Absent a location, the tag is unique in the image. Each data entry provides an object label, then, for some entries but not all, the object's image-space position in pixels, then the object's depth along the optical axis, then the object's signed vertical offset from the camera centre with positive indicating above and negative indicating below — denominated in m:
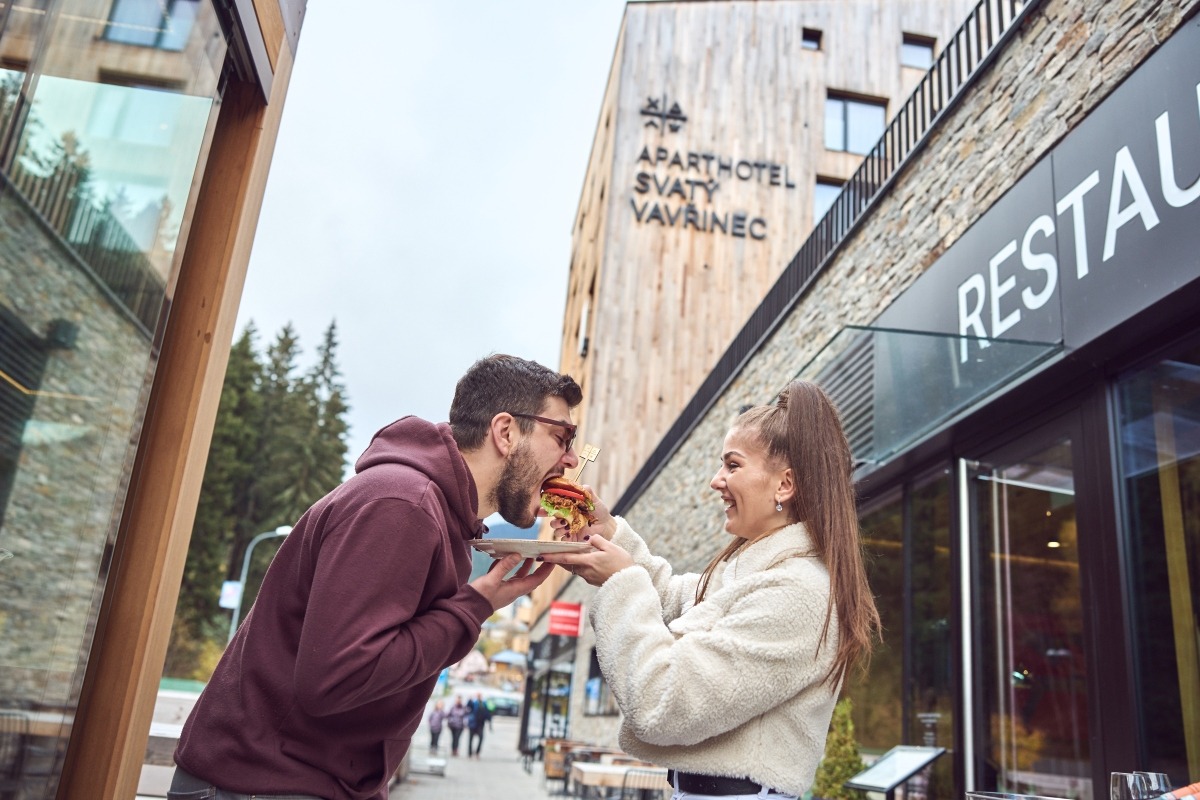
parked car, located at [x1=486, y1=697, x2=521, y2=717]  52.44 -1.22
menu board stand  5.04 -0.27
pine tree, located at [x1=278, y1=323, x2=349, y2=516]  48.00 +12.37
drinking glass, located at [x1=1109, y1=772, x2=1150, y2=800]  1.94 -0.09
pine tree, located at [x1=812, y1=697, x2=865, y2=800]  7.46 -0.36
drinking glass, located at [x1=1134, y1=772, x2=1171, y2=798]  1.94 -0.08
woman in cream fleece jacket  2.01 +0.14
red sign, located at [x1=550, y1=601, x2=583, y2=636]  21.12 +1.51
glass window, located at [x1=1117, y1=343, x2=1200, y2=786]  4.30 +0.90
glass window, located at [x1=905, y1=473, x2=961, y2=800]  6.51 +0.62
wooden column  2.43 +0.49
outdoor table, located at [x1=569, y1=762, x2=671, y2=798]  10.03 -0.86
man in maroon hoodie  1.85 +0.06
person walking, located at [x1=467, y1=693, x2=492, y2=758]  24.58 -0.99
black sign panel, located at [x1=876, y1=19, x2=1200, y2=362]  4.13 +2.56
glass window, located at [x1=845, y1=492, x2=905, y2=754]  8.00 +0.60
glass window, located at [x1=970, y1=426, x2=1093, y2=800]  5.25 +0.63
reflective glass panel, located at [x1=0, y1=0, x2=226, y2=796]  1.91 +0.78
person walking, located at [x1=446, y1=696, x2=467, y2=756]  24.39 -1.13
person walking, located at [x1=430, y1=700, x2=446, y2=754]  22.34 -1.10
